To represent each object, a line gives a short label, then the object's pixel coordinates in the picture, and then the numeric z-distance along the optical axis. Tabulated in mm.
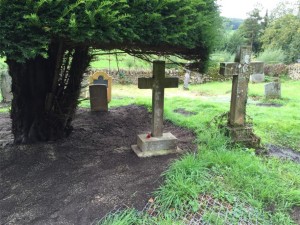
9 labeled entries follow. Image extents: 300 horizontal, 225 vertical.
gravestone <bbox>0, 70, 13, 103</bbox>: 11279
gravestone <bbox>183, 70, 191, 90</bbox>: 19500
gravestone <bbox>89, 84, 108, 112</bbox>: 8164
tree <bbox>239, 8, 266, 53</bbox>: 40406
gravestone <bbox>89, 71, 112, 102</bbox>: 11172
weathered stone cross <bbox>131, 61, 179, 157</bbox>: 4785
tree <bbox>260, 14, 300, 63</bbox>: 28462
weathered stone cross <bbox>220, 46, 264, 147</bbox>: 5082
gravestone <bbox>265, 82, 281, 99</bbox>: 13119
